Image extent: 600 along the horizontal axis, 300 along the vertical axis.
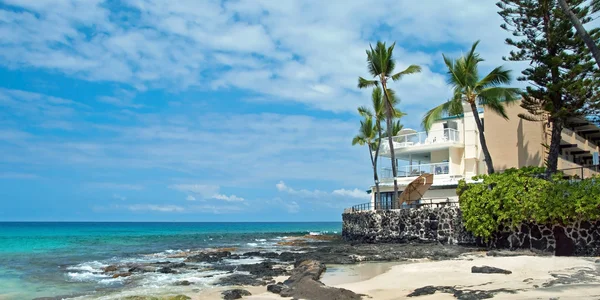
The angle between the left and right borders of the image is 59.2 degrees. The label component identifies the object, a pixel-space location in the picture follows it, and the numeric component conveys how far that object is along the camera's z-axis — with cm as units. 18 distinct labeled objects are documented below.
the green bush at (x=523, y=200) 1817
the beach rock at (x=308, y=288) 1157
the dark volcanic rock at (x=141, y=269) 2041
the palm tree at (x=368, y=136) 4128
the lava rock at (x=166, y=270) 1991
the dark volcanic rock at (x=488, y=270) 1370
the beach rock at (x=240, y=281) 1542
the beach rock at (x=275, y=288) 1325
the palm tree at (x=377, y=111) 3625
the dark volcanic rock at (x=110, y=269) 2123
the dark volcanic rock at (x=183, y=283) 1619
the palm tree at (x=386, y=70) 3216
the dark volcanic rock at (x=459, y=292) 1047
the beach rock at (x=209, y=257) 2458
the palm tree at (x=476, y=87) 2441
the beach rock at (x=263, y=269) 1754
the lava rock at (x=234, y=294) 1285
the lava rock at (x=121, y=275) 1909
